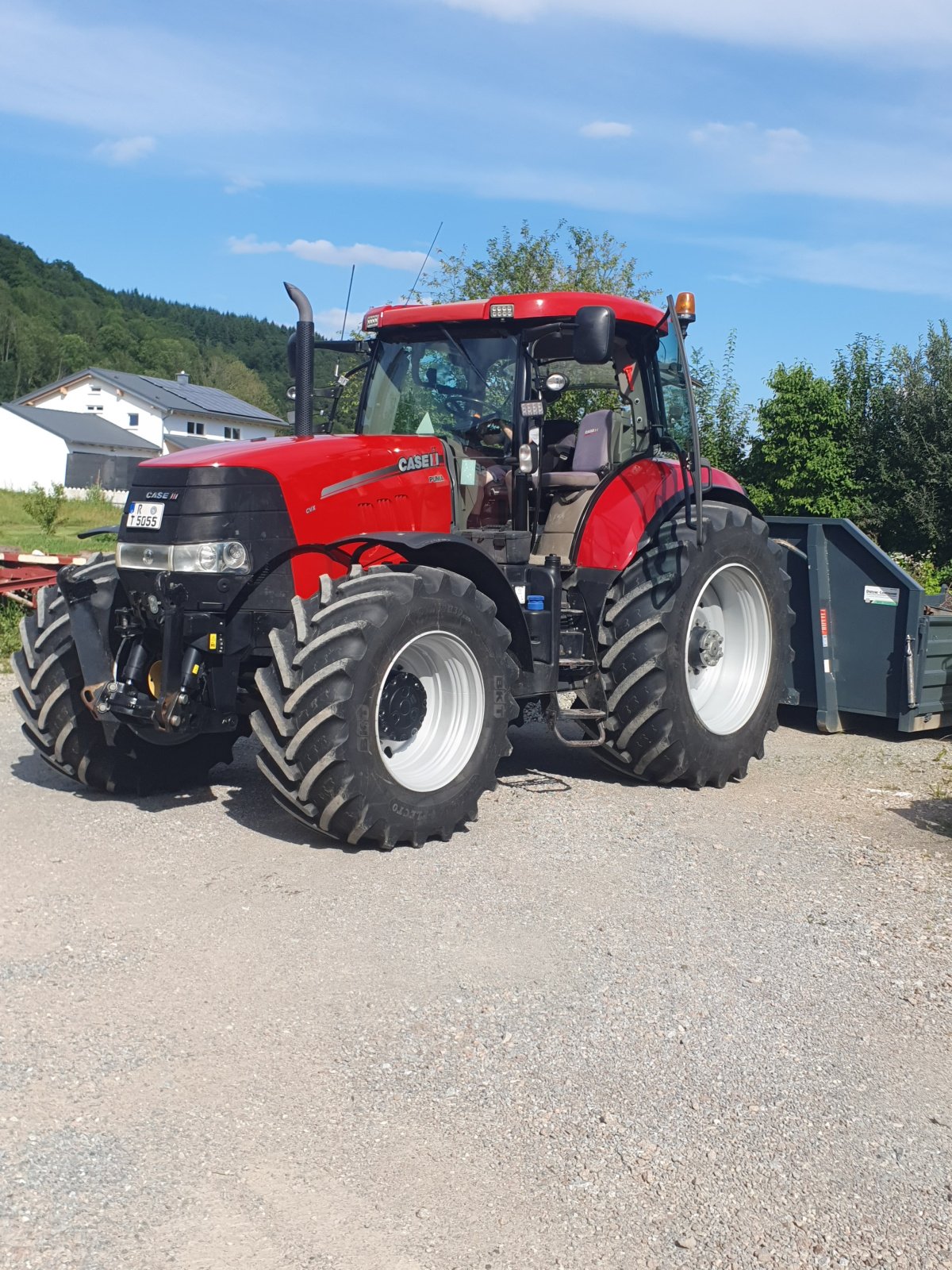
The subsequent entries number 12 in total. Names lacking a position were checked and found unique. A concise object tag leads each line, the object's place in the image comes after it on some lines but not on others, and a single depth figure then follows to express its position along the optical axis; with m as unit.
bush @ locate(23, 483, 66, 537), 22.77
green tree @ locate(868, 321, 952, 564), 25.03
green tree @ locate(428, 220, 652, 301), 22.42
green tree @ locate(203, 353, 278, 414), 107.94
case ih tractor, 5.66
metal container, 8.89
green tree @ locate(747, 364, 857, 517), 25.64
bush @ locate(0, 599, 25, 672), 11.80
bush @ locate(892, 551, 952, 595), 11.47
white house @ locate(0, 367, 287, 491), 65.62
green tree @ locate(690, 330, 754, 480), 27.33
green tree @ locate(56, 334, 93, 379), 110.94
